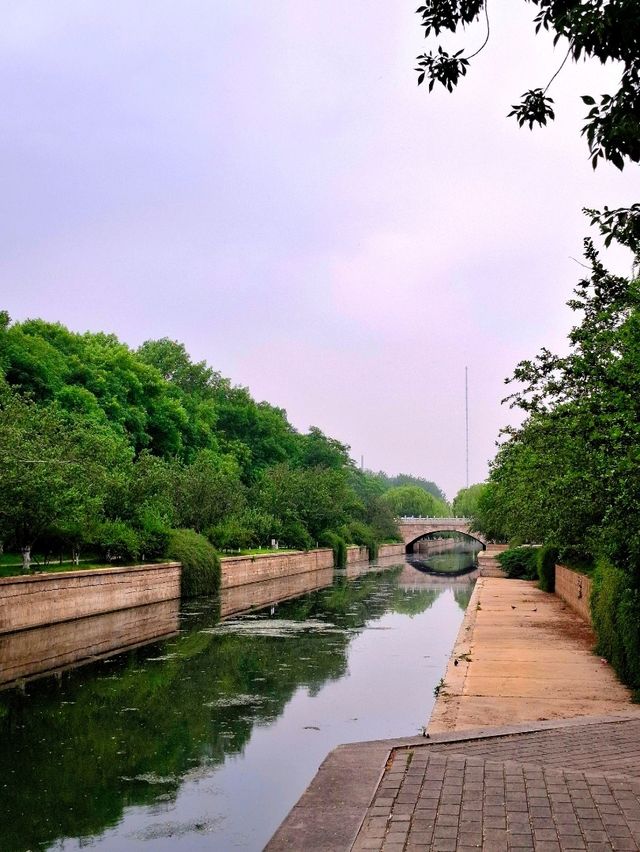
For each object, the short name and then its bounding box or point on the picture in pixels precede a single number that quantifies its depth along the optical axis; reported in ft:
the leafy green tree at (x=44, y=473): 76.79
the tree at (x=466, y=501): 393.29
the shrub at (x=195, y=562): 117.08
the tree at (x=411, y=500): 445.78
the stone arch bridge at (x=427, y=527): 328.90
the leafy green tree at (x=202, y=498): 139.74
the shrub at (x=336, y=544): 214.90
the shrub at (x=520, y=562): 146.00
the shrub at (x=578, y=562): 82.99
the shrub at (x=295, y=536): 190.19
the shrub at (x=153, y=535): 110.11
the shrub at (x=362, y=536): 262.06
